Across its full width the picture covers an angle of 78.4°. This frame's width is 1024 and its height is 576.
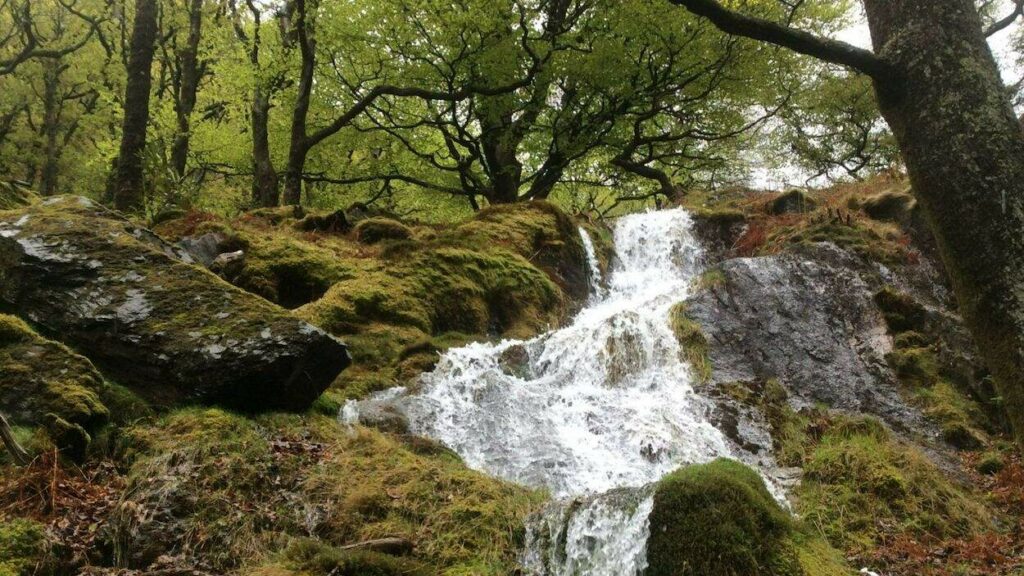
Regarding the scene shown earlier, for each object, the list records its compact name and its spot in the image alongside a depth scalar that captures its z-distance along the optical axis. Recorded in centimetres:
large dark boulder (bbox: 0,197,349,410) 535
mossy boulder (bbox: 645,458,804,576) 419
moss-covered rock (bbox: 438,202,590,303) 1087
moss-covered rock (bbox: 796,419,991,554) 551
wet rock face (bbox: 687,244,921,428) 826
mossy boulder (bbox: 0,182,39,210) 768
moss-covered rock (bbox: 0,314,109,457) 461
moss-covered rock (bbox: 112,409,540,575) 410
